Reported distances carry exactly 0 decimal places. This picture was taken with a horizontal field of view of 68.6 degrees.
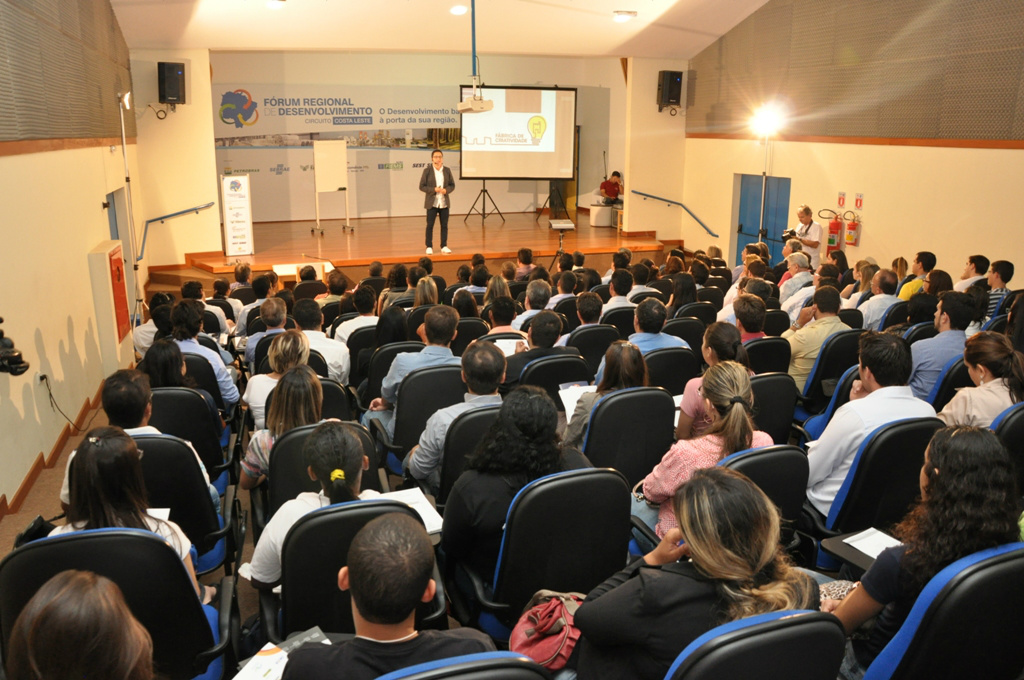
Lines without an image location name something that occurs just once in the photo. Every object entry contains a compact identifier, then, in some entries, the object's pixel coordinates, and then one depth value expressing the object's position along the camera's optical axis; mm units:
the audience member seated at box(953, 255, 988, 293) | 6699
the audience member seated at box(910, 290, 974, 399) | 4277
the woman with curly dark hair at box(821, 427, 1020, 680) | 1888
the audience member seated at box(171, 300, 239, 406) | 4348
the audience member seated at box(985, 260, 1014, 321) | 6188
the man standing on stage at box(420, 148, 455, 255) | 11398
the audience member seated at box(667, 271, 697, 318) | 6176
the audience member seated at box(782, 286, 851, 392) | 4852
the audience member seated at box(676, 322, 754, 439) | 3387
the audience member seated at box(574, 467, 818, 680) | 1697
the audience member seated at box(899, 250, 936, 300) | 6801
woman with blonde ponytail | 2703
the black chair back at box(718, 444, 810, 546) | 2551
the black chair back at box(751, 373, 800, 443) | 3619
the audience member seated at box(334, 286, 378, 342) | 5469
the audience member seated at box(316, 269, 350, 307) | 6961
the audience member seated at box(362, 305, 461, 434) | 4074
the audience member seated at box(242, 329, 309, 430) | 3697
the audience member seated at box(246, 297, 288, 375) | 4809
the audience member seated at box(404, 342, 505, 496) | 3215
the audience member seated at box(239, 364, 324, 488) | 2984
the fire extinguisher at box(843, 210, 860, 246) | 9508
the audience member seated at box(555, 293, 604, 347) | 4992
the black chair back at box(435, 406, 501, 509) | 3051
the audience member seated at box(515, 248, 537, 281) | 8617
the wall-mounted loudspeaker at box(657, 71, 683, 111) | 12523
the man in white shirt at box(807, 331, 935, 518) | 2990
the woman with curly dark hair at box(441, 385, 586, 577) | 2443
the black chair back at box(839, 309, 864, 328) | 5512
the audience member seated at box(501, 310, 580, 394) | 4129
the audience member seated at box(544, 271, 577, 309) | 6742
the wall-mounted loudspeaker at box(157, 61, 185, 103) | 10062
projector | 9780
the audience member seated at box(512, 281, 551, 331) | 5680
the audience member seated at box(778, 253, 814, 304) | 7215
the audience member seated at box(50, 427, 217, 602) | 2176
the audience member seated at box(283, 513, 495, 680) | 1533
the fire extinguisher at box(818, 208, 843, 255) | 9773
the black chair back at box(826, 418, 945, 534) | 2717
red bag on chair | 1953
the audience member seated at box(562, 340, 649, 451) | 3404
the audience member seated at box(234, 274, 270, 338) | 6180
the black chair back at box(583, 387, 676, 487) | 3193
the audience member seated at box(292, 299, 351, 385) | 4629
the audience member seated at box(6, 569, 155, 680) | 1347
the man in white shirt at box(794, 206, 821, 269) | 9703
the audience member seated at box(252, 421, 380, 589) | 2314
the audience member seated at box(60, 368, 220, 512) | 2871
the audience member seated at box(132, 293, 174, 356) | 5770
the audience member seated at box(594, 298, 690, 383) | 4383
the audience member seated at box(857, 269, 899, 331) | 5910
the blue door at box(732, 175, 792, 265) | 11156
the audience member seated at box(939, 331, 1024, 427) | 3281
